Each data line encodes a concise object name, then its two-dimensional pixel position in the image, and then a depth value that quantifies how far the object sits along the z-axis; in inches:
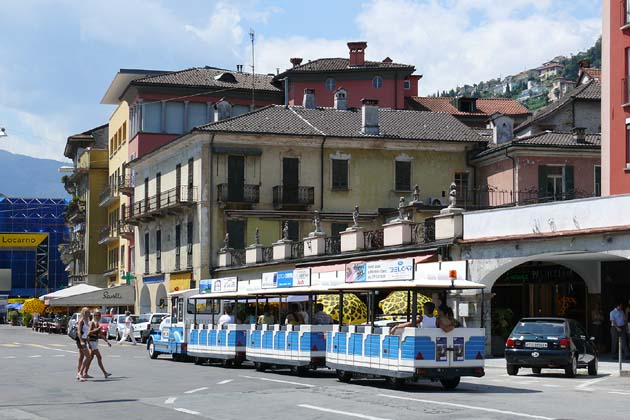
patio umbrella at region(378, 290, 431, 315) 957.8
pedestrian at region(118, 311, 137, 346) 2220.5
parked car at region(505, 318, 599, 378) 1093.8
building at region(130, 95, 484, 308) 2282.2
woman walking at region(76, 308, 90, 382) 1061.8
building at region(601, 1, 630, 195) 1577.3
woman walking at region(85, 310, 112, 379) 1069.6
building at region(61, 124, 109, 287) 3772.1
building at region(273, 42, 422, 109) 3080.7
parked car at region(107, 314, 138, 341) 2396.9
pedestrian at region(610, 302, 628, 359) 1278.3
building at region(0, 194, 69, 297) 5969.5
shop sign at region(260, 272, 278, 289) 1237.3
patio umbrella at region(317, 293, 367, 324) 1167.9
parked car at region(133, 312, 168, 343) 2139.0
